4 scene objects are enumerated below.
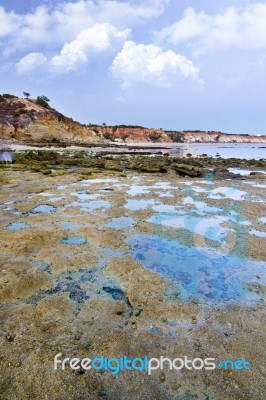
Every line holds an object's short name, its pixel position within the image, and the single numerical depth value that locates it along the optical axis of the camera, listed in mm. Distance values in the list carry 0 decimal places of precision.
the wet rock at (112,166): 22266
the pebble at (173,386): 3098
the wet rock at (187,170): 20203
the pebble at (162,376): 3194
